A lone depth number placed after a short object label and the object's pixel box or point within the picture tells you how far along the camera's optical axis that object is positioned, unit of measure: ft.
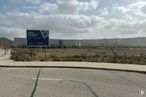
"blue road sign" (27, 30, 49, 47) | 32.81
